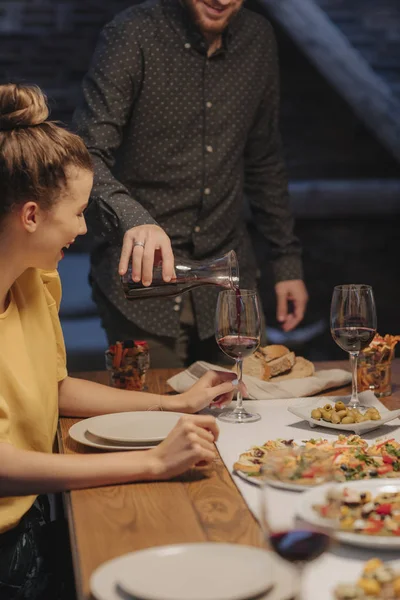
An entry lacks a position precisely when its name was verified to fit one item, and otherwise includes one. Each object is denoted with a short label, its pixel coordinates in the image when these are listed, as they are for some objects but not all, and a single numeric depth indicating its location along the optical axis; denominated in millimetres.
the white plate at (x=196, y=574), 1588
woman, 1988
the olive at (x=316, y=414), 2252
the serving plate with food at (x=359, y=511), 1590
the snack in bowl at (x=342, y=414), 2208
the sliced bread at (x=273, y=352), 2625
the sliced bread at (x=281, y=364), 2609
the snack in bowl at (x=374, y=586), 1554
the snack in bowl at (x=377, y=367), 2504
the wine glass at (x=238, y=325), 2321
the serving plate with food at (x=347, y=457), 1942
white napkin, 2506
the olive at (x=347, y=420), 2209
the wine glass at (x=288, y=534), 1517
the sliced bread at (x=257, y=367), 2604
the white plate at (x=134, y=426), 2128
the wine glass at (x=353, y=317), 2350
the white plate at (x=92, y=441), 2112
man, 3038
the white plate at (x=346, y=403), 2189
